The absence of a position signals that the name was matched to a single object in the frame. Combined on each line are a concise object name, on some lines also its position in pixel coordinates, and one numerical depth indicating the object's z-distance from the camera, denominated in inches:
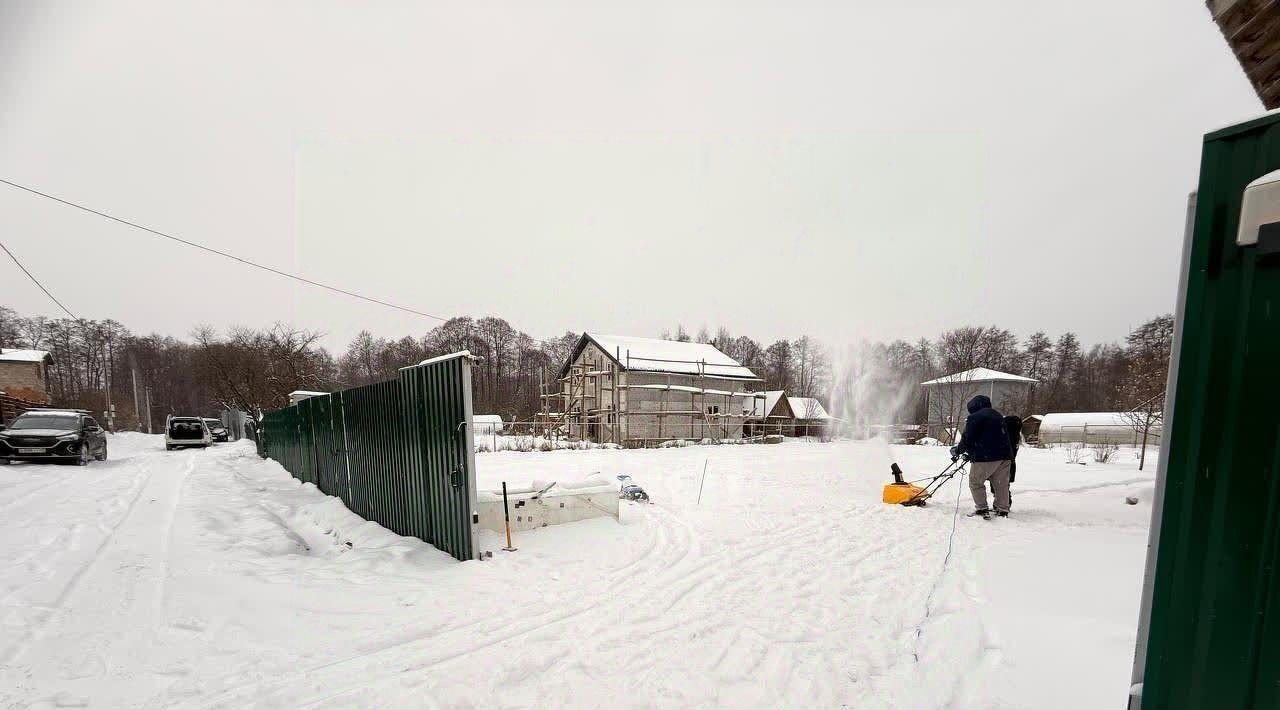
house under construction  1275.8
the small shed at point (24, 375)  1344.7
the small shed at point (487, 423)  1619.3
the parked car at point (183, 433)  954.7
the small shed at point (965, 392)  1578.5
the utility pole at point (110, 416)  1366.9
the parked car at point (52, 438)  501.4
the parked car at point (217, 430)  1315.2
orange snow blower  335.0
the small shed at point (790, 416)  1608.6
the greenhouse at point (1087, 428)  1603.1
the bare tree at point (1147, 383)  516.6
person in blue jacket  291.6
